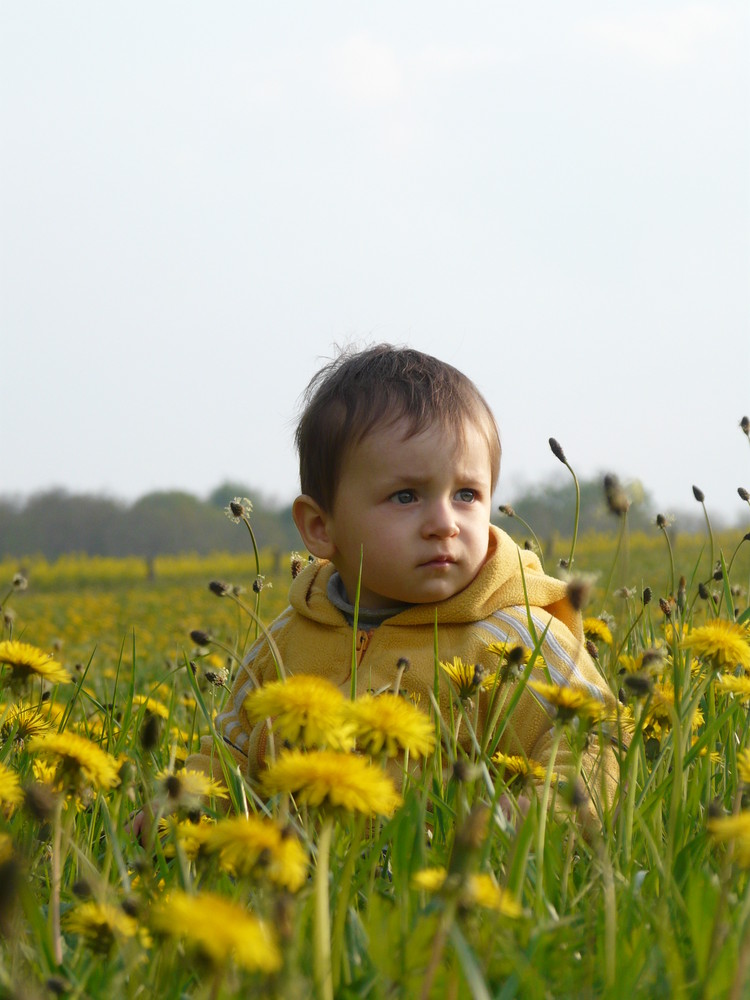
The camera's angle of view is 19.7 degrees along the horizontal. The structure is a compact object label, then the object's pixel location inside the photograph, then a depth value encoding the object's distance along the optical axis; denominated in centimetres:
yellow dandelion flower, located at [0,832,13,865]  84
